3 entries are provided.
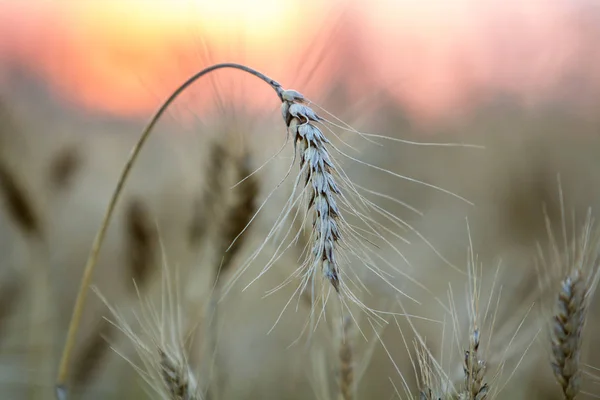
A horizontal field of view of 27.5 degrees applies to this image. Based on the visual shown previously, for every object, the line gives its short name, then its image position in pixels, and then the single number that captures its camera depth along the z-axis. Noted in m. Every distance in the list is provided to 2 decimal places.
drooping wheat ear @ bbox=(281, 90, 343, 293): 0.46
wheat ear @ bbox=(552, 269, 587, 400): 0.51
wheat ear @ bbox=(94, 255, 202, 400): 0.50
